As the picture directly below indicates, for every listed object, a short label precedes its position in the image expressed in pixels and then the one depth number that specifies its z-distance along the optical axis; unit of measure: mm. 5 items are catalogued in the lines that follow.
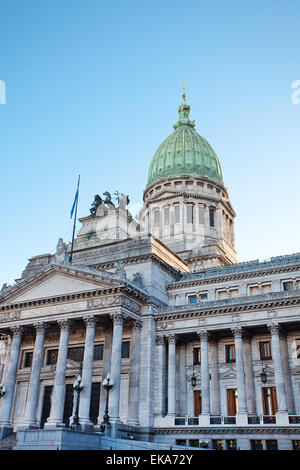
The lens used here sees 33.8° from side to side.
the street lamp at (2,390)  41900
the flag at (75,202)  52281
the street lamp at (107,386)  36469
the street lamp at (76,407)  35884
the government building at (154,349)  39656
